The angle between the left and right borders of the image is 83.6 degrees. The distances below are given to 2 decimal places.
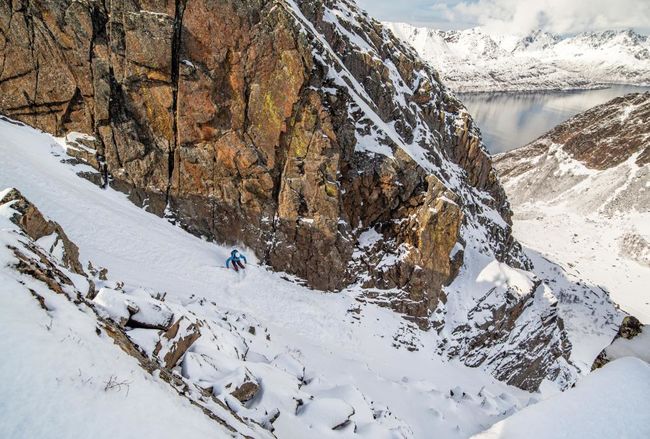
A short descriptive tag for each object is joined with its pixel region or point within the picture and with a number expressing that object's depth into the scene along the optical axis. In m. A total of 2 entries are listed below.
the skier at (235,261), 20.14
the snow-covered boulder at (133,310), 7.52
